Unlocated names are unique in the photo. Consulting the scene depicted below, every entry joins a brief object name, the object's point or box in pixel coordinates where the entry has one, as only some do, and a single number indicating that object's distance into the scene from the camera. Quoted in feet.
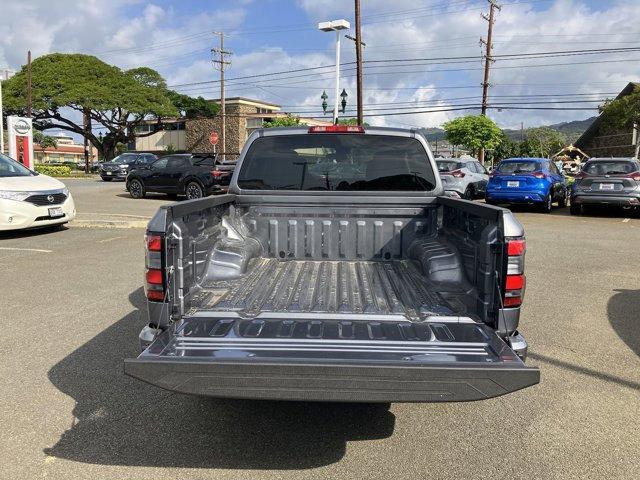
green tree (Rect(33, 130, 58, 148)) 344.08
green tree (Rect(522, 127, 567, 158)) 252.62
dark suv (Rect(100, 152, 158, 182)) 103.24
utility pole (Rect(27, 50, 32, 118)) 140.05
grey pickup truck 8.26
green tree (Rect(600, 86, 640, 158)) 100.40
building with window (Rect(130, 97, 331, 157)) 203.31
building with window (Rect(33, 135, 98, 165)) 424.54
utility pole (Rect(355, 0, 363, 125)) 79.10
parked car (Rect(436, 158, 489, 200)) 60.64
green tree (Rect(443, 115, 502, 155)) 114.11
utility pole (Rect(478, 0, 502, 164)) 116.16
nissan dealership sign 64.28
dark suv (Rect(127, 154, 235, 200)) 59.72
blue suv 53.31
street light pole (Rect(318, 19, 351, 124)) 65.57
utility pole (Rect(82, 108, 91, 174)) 164.53
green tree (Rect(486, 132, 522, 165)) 237.37
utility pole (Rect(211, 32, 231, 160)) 162.55
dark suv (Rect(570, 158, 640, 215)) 48.47
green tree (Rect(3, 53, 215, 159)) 152.56
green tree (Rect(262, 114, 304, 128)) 179.32
